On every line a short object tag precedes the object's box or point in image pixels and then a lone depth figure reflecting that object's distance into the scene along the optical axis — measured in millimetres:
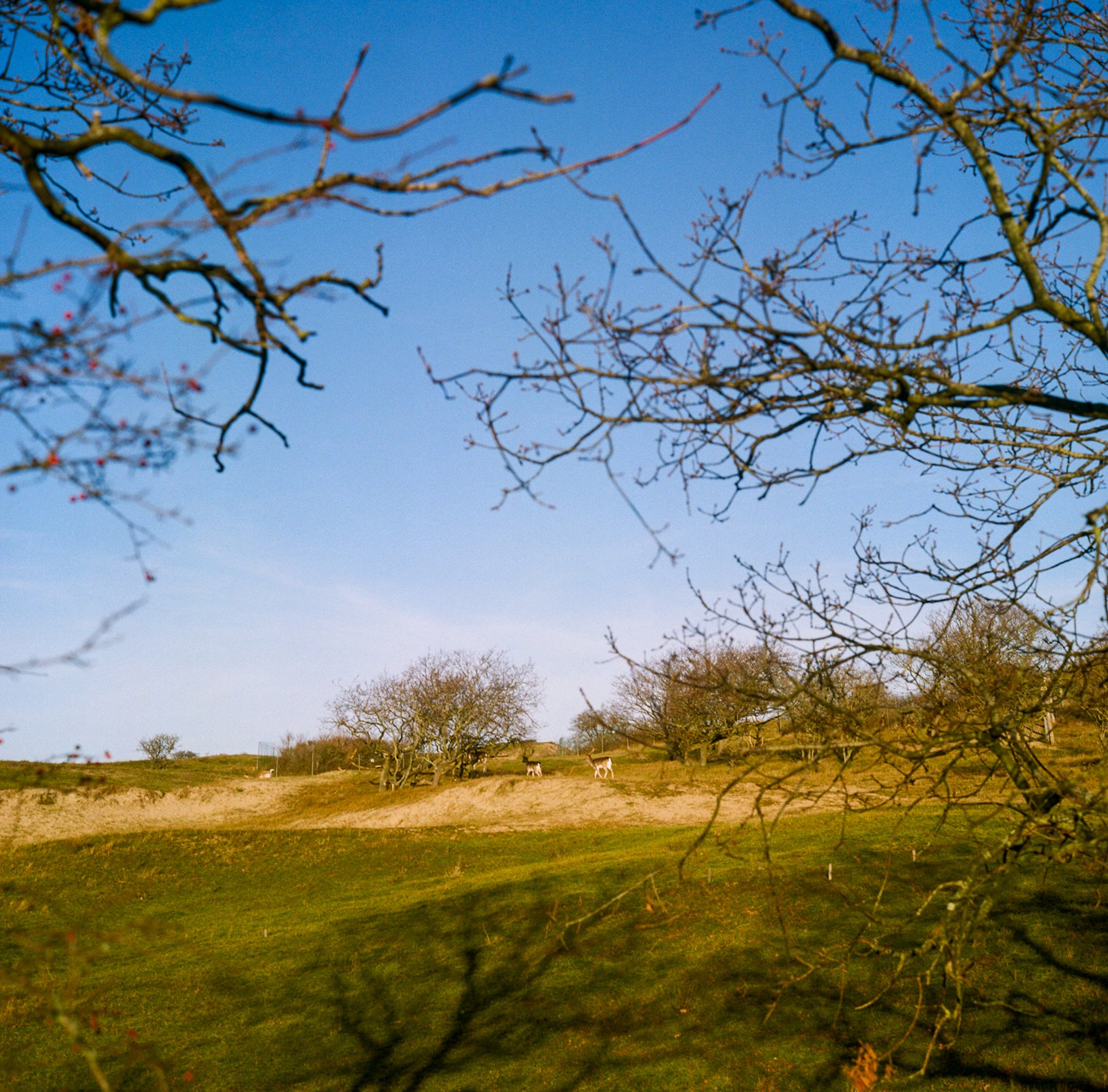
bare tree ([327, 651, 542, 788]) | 41656
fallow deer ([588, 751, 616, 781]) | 37188
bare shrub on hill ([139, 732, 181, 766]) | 57156
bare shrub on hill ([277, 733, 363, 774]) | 57375
